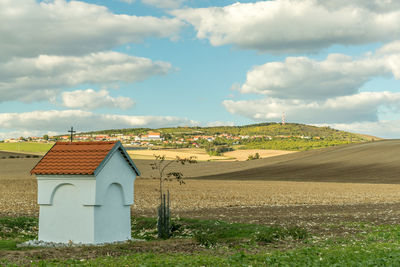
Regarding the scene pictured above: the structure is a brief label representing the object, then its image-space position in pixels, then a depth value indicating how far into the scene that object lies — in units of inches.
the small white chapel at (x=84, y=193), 830.5
